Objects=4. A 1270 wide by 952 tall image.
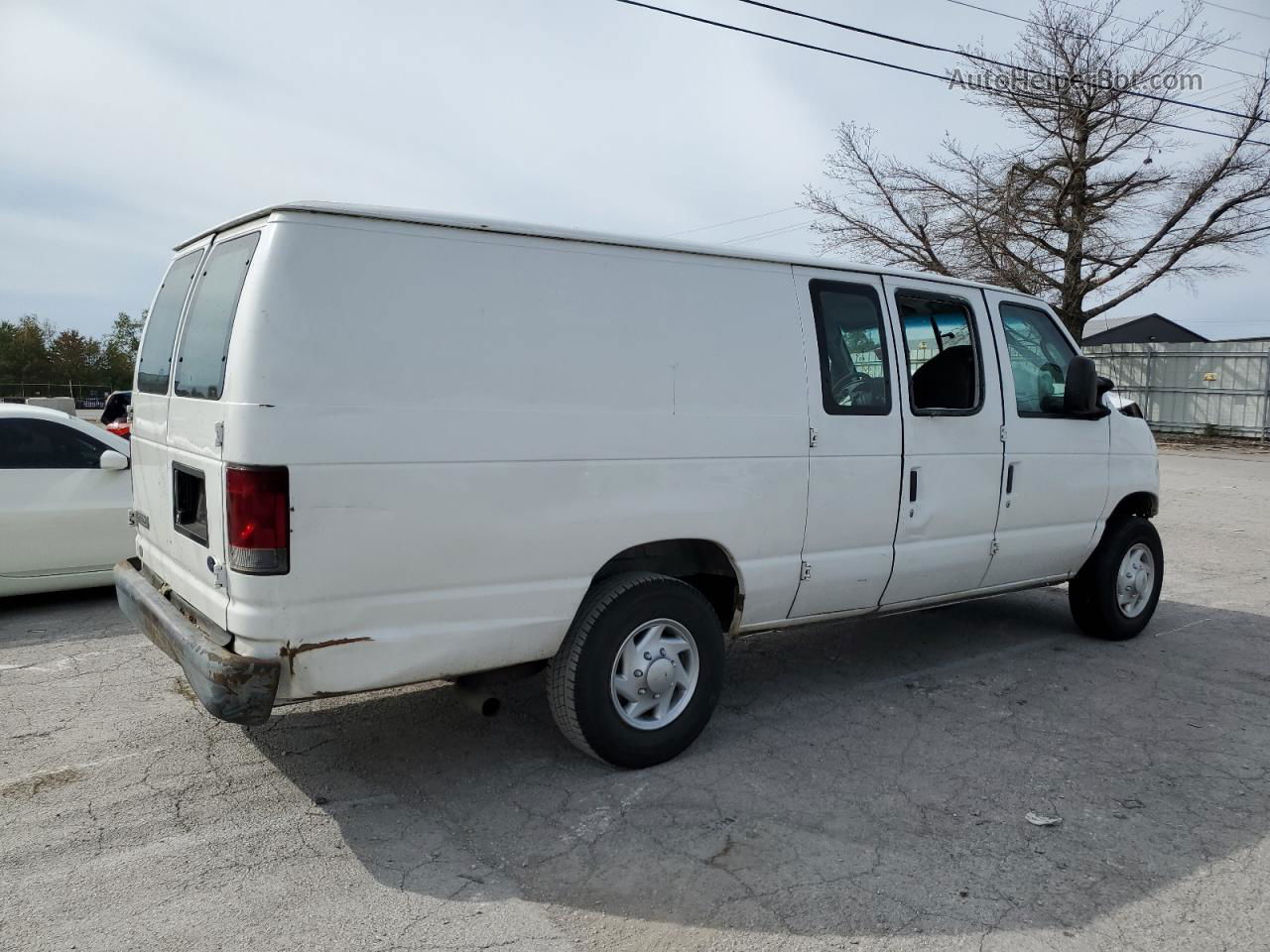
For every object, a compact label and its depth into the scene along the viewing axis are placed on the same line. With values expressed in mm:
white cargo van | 3180
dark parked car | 14297
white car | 6402
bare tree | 26281
